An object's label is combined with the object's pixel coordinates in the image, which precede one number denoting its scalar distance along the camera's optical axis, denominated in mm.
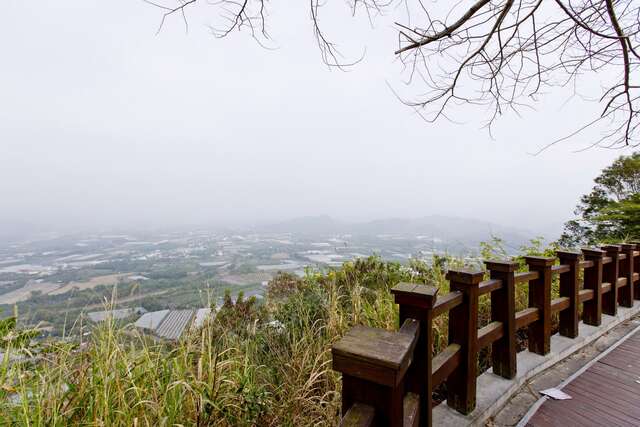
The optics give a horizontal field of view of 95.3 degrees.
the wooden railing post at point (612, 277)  3439
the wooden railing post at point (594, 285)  3158
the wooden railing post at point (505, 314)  2113
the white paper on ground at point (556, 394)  2062
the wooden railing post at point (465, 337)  1788
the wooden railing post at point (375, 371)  861
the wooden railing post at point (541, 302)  2488
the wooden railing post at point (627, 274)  3694
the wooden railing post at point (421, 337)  1342
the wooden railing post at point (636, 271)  4109
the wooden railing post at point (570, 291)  2799
